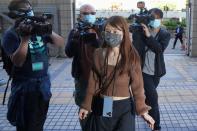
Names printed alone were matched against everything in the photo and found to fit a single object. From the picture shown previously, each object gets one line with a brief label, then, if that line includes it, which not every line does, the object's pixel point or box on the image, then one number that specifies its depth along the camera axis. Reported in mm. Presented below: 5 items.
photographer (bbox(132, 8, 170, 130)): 5133
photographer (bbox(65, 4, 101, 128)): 4180
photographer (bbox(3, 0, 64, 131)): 3623
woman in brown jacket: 3434
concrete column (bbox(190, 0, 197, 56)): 13188
